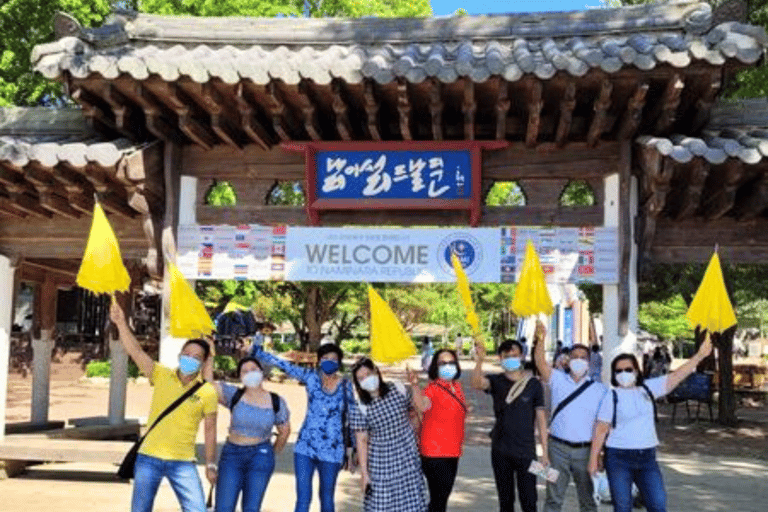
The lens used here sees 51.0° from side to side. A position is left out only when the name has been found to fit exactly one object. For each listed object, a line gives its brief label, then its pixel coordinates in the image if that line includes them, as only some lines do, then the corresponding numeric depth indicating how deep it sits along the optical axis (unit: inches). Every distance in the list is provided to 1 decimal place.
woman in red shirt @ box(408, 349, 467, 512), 250.4
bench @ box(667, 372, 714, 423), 712.4
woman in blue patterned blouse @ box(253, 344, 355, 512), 250.5
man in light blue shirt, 258.2
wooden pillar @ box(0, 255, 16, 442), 369.4
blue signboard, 326.0
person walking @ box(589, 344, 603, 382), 642.3
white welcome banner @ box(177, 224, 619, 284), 319.6
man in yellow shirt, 221.6
